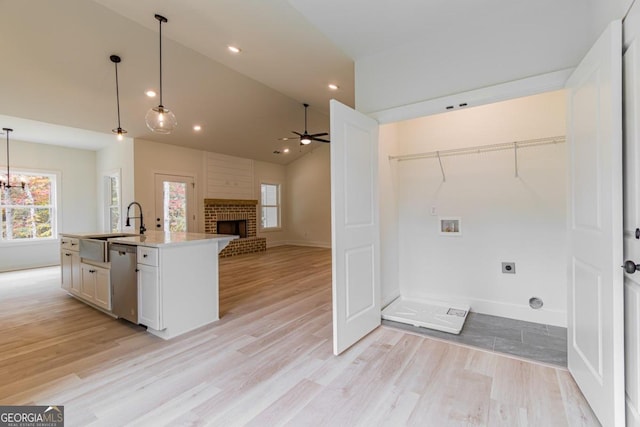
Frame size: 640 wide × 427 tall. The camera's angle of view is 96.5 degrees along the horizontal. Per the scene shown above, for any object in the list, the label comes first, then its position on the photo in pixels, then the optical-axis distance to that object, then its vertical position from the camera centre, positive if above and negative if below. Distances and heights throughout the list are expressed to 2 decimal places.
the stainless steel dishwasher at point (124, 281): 2.84 -0.69
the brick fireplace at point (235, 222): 7.50 -0.26
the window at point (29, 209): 5.96 +0.16
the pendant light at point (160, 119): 3.05 +1.03
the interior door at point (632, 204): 1.30 +0.01
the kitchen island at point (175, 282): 2.63 -0.66
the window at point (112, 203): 6.64 +0.29
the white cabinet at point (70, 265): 3.67 -0.66
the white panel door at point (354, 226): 2.29 -0.13
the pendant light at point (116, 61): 3.64 +2.06
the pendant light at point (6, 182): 5.79 +0.70
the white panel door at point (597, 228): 1.35 -0.11
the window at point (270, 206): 9.23 +0.20
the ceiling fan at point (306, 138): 5.57 +1.45
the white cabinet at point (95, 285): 3.18 -0.82
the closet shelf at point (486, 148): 2.80 +0.66
